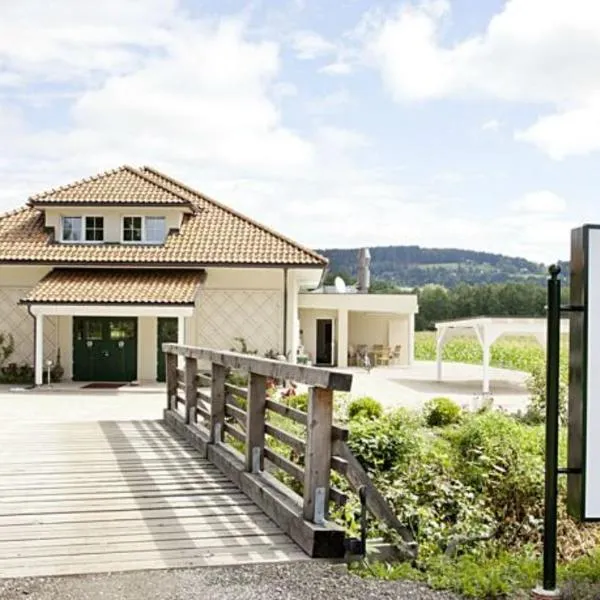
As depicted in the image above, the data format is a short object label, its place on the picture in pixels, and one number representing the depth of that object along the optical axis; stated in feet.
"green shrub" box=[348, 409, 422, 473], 28.61
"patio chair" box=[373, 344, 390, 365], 116.57
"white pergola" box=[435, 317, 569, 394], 71.00
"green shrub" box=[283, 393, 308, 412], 41.01
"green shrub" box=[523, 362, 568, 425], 44.68
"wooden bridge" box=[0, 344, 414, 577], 16.66
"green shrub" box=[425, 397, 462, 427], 44.05
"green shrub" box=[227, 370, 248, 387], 57.82
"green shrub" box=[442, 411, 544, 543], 26.15
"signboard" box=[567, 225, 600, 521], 13.44
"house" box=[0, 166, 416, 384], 75.51
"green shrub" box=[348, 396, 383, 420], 39.20
